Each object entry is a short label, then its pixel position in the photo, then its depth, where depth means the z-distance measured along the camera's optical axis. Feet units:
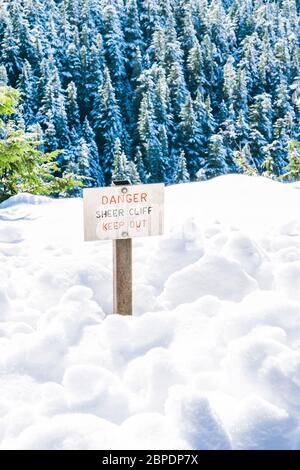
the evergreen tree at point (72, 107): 281.33
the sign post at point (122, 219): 9.53
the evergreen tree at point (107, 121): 276.00
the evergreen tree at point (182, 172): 249.55
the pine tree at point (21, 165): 20.75
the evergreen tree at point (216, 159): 256.32
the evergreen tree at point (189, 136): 270.67
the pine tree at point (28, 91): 259.35
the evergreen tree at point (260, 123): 274.98
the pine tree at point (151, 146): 259.80
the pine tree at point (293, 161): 36.53
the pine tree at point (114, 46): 314.96
